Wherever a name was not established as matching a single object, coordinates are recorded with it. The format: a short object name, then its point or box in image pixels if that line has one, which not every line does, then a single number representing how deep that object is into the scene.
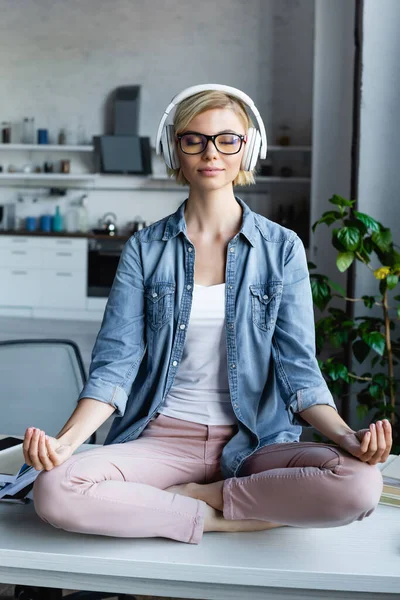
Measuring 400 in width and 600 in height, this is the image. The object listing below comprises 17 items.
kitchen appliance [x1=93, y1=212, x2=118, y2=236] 8.16
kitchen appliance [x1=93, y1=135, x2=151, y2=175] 8.28
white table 1.21
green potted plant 2.95
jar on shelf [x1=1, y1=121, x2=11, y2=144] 8.68
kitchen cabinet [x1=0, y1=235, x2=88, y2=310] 8.04
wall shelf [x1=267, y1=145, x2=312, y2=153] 7.92
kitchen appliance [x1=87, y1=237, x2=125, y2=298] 7.95
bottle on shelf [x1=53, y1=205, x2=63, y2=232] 8.29
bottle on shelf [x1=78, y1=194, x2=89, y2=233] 8.47
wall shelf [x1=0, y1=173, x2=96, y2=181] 8.32
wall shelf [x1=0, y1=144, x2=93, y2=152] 8.30
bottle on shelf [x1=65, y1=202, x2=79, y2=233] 8.59
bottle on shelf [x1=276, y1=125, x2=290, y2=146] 8.23
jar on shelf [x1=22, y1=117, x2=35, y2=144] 8.64
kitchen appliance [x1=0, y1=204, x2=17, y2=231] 8.81
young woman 1.53
